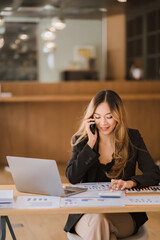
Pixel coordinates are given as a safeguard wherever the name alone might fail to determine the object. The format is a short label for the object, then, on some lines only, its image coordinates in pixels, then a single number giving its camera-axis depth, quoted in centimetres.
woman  238
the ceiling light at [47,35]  663
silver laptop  200
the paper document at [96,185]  220
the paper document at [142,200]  192
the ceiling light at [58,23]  658
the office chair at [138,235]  212
